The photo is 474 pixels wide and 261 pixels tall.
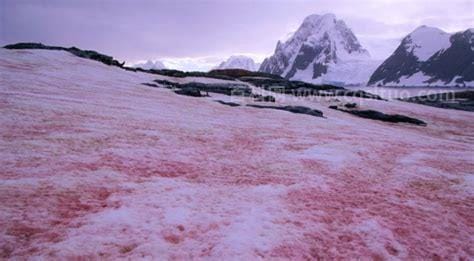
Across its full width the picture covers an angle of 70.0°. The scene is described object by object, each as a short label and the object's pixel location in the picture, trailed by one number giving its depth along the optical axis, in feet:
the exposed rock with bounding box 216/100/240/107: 100.84
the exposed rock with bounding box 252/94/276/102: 123.44
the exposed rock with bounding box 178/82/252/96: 134.72
